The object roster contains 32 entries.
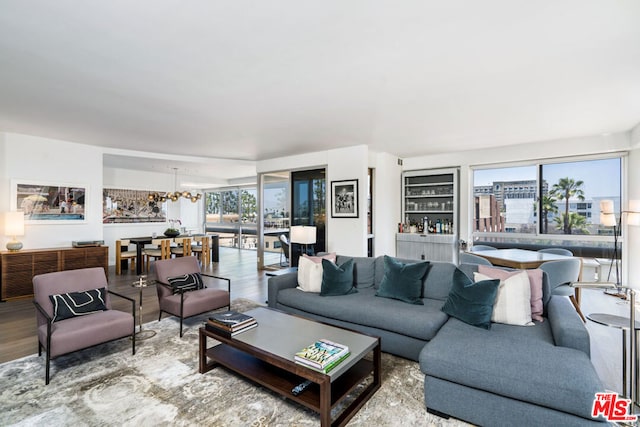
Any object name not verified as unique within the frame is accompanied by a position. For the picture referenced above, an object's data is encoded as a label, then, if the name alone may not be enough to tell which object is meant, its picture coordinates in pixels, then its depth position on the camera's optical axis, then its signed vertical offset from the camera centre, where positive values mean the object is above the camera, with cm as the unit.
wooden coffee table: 195 -104
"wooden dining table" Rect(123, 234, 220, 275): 672 -66
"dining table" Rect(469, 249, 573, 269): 406 -60
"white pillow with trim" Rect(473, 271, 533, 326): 252 -73
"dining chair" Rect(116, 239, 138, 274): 681 -89
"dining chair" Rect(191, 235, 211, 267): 781 -87
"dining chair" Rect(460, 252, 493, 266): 375 -57
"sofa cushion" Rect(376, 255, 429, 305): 314 -70
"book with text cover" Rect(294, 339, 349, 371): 195 -93
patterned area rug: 201 -133
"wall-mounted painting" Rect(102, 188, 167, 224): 805 +23
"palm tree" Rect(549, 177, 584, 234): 566 +44
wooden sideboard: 470 -81
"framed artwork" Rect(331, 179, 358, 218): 590 +33
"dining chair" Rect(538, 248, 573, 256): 472 -58
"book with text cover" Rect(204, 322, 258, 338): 248 -96
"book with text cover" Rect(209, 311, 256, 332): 252 -90
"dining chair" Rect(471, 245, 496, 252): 522 -58
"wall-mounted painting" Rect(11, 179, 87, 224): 509 +24
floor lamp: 461 -2
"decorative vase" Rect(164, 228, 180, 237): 764 -45
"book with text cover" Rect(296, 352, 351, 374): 191 -96
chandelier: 811 +51
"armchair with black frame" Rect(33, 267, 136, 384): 253 -95
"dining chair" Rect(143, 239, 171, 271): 695 -79
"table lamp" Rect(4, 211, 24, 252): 475 -17
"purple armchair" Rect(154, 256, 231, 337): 346 -97
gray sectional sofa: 172 -96
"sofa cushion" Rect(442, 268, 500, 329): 252 -74
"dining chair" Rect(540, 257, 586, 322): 360 -70
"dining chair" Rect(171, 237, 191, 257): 754 -81
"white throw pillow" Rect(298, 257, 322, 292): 366 -74
